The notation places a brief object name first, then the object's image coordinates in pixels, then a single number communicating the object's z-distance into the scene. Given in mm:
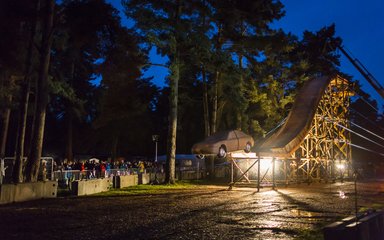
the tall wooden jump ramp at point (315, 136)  28031
